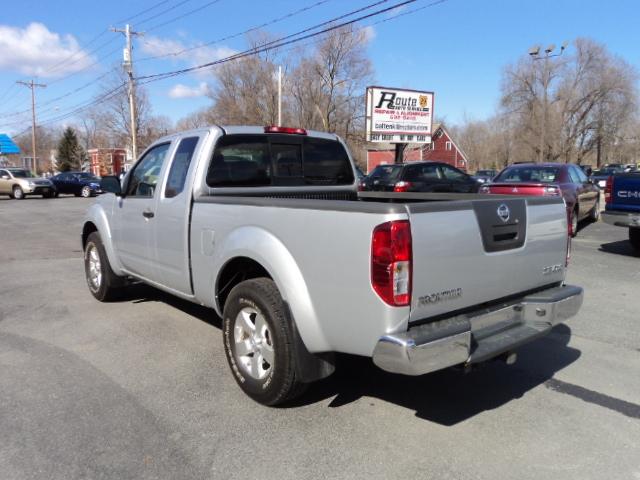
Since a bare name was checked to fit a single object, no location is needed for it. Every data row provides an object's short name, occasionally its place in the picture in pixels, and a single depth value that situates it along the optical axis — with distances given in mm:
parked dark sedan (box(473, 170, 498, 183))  40634
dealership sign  24938
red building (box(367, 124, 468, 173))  63578
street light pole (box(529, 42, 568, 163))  30484
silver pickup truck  2803
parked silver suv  28906
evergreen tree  81562
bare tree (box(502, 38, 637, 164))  59719
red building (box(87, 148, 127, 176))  68781
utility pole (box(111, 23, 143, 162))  32812
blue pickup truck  8867
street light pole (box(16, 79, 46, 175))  57203
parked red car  10094
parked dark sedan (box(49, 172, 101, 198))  30270
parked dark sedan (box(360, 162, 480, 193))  15359
